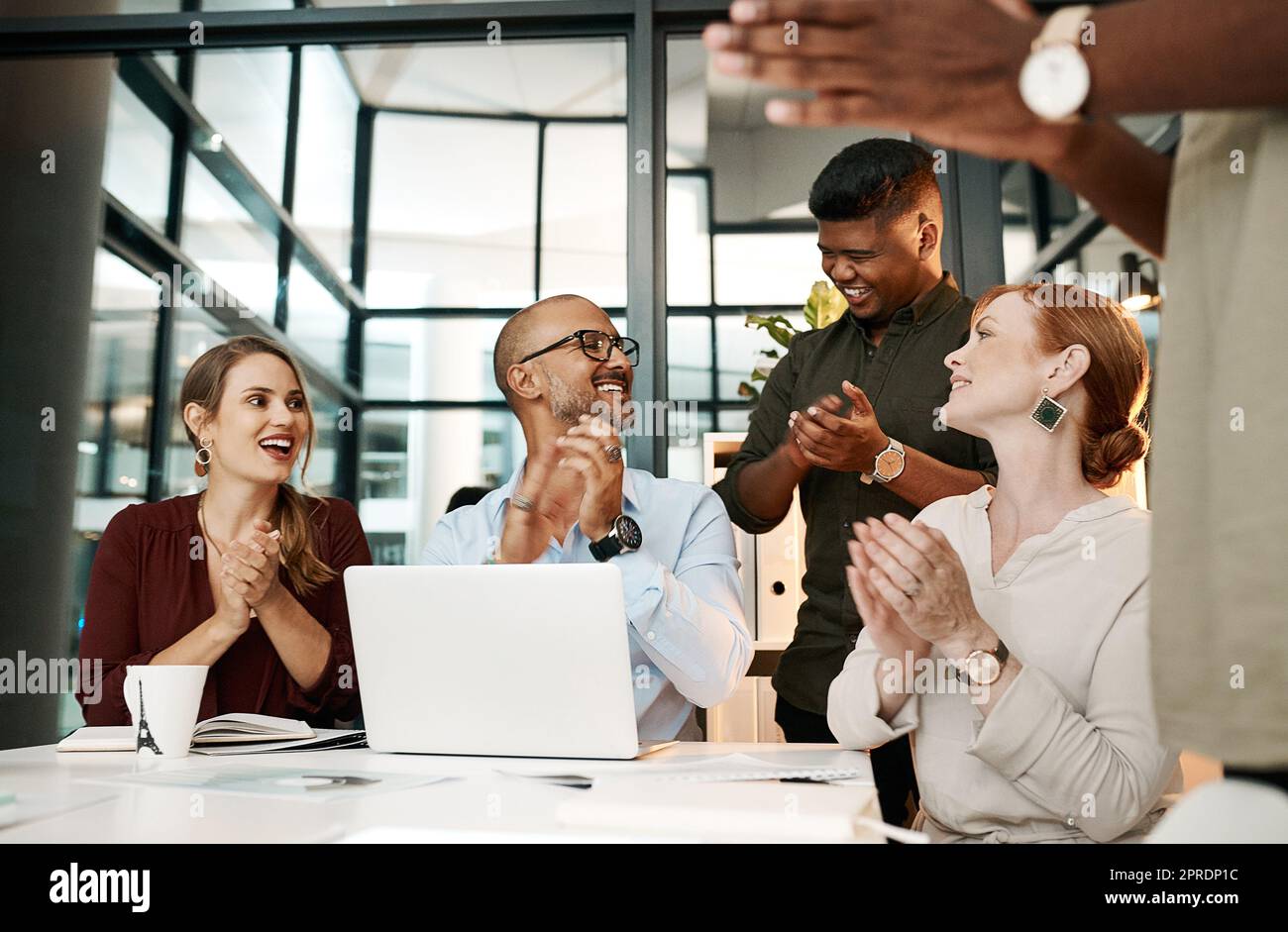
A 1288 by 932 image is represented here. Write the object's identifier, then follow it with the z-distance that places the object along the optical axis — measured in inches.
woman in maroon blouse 79.2
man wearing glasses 73.0
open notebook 63.8
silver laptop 54.5
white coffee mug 59.3
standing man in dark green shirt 86.6
